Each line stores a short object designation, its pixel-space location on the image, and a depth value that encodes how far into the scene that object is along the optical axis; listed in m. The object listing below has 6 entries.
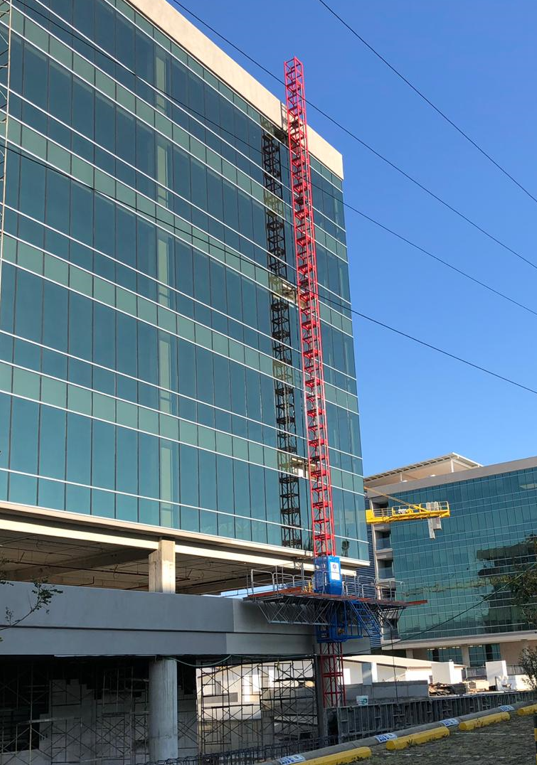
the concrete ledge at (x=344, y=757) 15.11
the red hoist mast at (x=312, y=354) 44.06
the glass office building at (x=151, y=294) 32.16
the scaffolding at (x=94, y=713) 35.59
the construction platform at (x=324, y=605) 39.91
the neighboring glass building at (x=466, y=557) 103.56
